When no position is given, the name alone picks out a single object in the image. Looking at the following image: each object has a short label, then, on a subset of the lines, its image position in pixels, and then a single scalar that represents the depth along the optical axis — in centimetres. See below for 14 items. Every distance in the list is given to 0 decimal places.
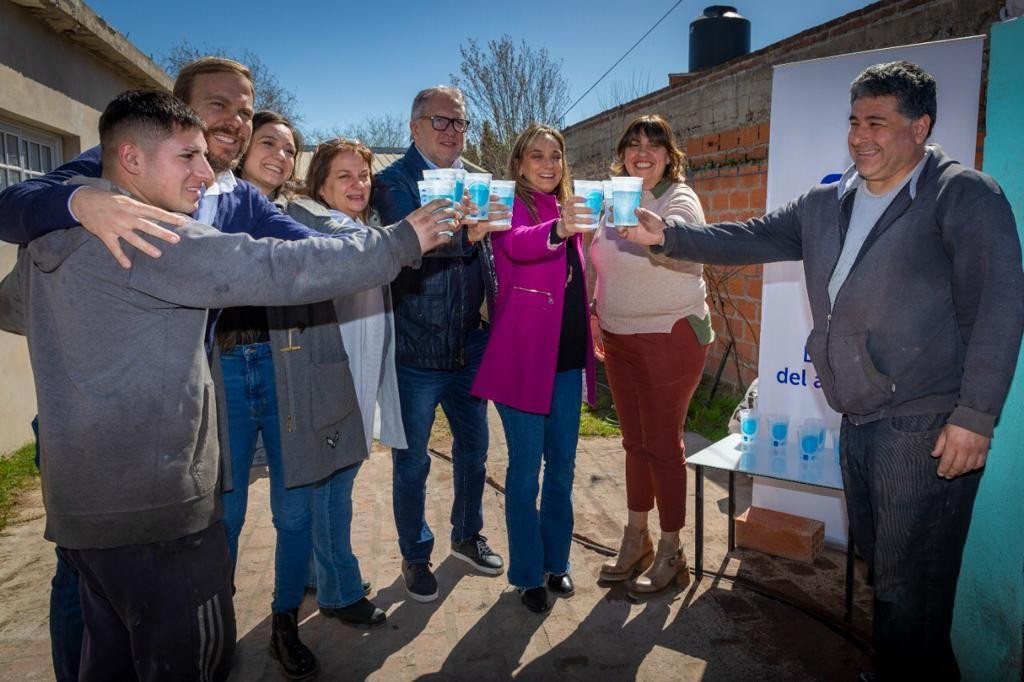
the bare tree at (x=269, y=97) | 2530
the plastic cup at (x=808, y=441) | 353
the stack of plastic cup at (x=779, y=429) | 371
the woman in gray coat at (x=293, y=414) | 267
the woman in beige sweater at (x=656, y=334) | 330
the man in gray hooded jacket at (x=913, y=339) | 206
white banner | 336
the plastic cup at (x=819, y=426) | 356
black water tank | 1019
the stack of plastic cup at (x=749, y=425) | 383
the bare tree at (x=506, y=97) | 1554
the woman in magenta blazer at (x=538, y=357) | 305
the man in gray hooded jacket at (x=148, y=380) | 166
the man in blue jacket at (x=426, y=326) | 318
